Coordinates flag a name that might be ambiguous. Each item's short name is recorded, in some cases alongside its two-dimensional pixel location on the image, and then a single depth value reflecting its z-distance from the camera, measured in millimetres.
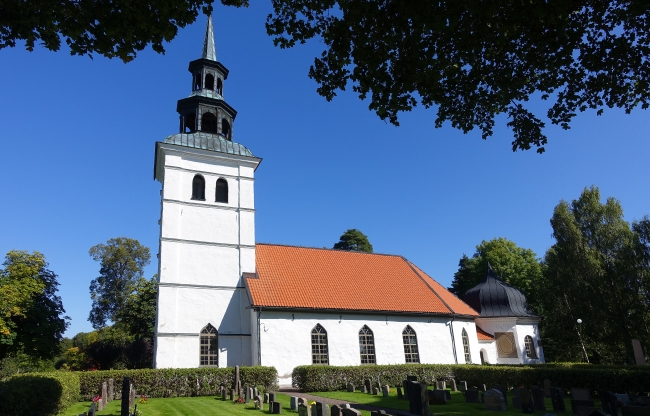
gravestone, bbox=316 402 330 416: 11125
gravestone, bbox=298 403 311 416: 11578
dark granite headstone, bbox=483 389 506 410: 12758
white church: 19953
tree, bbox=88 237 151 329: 42375
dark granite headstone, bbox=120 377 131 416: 10023
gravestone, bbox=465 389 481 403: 14430
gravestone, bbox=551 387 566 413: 12391
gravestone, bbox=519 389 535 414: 12098
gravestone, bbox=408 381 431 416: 11484
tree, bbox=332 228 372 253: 46219
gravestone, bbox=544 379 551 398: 15148
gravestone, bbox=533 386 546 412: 12609
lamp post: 29684
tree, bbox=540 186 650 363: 26016
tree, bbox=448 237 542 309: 40531
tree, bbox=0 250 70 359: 26453
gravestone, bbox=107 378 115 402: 15580
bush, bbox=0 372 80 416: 10139
